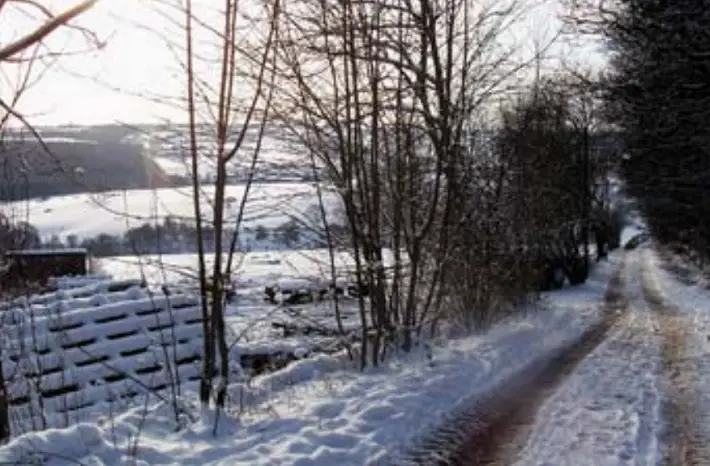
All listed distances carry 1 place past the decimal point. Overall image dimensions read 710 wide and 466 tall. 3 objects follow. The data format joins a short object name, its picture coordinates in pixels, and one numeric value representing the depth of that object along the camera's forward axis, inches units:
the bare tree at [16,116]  152.3
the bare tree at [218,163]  313.9
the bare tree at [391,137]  464.8
